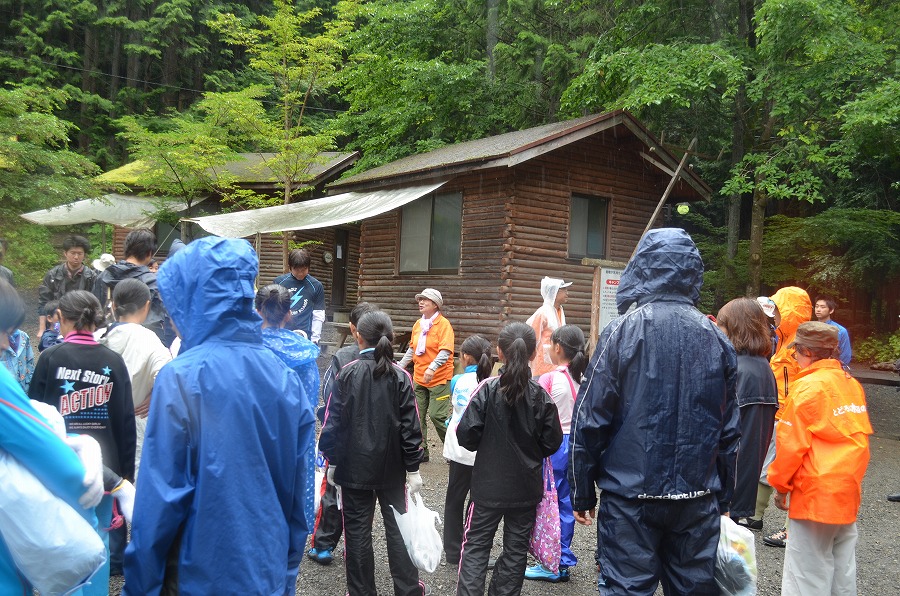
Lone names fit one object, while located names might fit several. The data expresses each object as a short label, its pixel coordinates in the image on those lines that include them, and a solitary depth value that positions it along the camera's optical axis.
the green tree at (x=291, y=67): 17.09
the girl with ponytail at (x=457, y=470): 5.02
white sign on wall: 9.88
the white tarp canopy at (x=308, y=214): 12.18
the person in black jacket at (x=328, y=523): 5.23
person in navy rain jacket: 3.06
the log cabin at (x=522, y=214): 12.64
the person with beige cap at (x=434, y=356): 7.84
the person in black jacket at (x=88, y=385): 3.78
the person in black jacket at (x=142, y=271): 6.14
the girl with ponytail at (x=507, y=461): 4.25
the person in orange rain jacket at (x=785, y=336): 6.46
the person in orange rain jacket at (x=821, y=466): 3.96
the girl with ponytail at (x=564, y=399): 5.09
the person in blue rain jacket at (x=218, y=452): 2.37
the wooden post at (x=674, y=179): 11.95
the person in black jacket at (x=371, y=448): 4.32
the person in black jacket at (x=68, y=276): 7.53
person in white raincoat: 7.36
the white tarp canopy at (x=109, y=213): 18.73
